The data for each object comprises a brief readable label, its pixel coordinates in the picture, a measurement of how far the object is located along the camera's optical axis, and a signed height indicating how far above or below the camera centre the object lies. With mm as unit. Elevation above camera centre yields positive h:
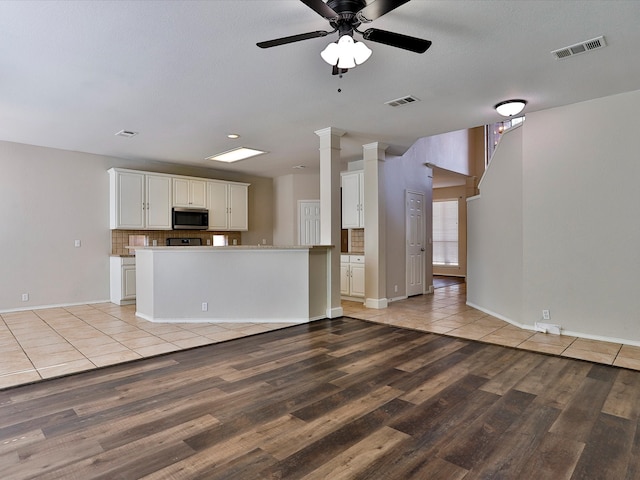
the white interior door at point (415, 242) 7000 -66
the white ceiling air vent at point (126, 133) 5180 +1544
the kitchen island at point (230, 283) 4934 -587
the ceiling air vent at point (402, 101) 3992 +1531
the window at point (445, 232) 11023 +193
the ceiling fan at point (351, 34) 2139 +1284
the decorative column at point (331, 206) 5211 +479
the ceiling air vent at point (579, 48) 2803 +1498
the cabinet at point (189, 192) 7168 +962
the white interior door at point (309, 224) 8664 +368
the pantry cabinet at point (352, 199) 6750 +748
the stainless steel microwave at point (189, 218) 7121 +437
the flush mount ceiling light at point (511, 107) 4020 +1457
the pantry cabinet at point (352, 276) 6535 -657
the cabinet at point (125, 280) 6285 -671
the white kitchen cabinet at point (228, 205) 7746 +761
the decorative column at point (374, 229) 5930 +167
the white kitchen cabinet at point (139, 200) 6486 +738
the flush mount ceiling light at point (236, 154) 6346 +1549
